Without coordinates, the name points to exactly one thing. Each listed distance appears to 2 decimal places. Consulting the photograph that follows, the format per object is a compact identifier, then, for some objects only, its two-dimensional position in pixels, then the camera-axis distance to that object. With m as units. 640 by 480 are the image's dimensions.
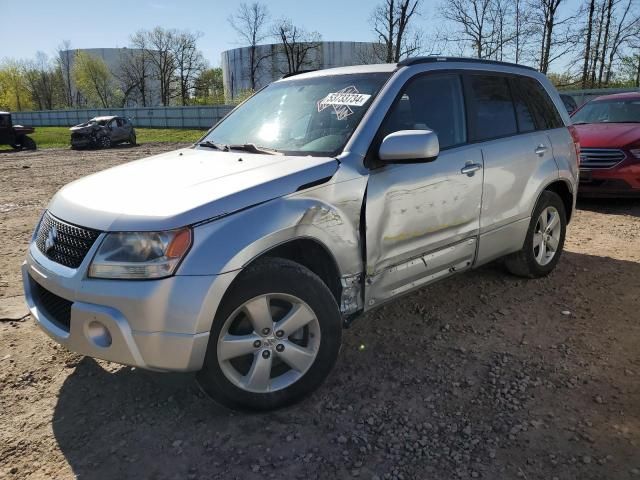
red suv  7.34
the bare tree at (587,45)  30.12
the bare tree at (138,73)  65.62
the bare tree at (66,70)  75.31
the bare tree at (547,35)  30.73
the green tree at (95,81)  70.69
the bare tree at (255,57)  51.16
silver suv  2.31
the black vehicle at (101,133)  23.86
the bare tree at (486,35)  33.78
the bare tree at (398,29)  31.69
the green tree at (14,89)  75.19
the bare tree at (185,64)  62.90
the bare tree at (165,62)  62.97
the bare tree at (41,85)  76.06
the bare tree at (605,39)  30.06
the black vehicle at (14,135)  21.36
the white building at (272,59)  55.16
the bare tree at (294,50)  52.84
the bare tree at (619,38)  29.83
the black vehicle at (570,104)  13.38
